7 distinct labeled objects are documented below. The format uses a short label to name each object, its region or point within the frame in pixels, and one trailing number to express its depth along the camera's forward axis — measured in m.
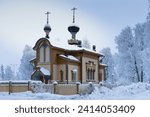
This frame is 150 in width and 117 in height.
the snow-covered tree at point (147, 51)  22.42
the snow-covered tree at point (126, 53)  32.41
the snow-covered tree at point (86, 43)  48.08
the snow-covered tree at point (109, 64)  44.73
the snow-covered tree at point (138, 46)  31.87
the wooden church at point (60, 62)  27.57
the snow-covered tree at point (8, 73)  67.15
